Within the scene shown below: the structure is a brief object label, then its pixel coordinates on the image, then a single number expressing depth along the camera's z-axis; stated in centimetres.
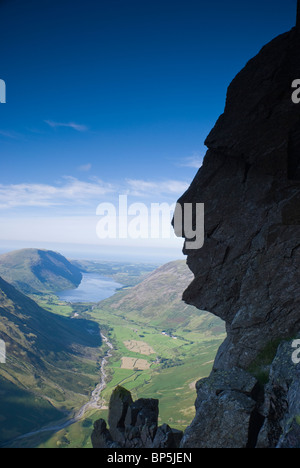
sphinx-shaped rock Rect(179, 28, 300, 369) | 2141
